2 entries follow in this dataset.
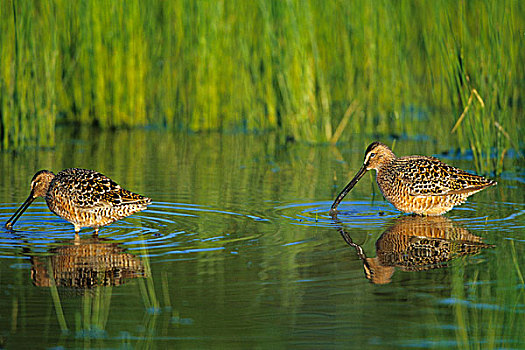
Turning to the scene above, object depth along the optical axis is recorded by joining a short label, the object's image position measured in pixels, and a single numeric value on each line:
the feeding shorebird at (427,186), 18.75
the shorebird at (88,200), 16.94
